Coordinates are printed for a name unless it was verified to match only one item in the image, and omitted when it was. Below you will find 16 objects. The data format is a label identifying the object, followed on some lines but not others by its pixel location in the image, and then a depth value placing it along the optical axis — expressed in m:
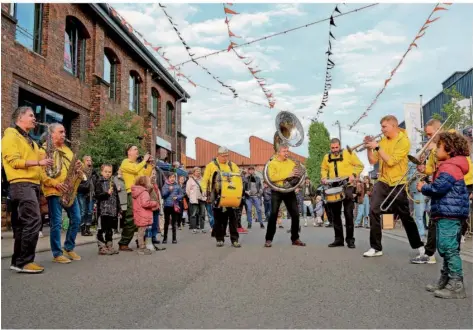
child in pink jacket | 8.27
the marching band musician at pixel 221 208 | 9.26
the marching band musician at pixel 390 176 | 7.02
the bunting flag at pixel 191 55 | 9.65
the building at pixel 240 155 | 55.41
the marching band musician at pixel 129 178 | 8.45
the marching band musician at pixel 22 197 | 5.84
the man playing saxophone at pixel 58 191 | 6.66
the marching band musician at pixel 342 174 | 8.79
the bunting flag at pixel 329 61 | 9.45
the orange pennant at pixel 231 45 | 10.64
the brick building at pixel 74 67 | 13.76
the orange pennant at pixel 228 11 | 8.06
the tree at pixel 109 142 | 15.04
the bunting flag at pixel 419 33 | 8.15
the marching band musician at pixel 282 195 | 9.02
